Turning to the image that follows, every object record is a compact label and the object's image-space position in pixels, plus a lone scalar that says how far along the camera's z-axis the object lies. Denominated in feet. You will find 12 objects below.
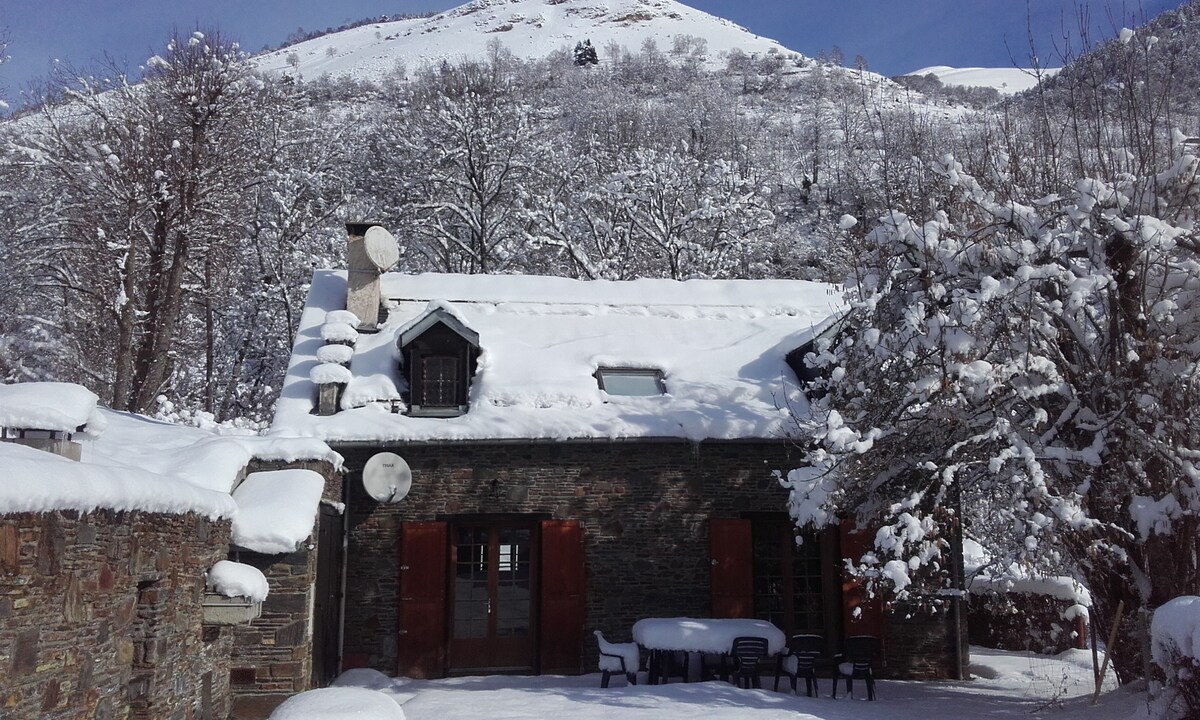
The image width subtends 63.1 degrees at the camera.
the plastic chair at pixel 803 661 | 33.32
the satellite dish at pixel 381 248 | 45.16
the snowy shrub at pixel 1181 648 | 21.39
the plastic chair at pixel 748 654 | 32.50
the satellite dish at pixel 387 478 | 37.86
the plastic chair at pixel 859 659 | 33.73
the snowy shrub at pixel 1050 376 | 26.53
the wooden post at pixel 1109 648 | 27.48
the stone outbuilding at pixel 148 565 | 13.93
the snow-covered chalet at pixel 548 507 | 38.27
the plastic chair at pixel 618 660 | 33.96
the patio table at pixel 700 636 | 33.63
